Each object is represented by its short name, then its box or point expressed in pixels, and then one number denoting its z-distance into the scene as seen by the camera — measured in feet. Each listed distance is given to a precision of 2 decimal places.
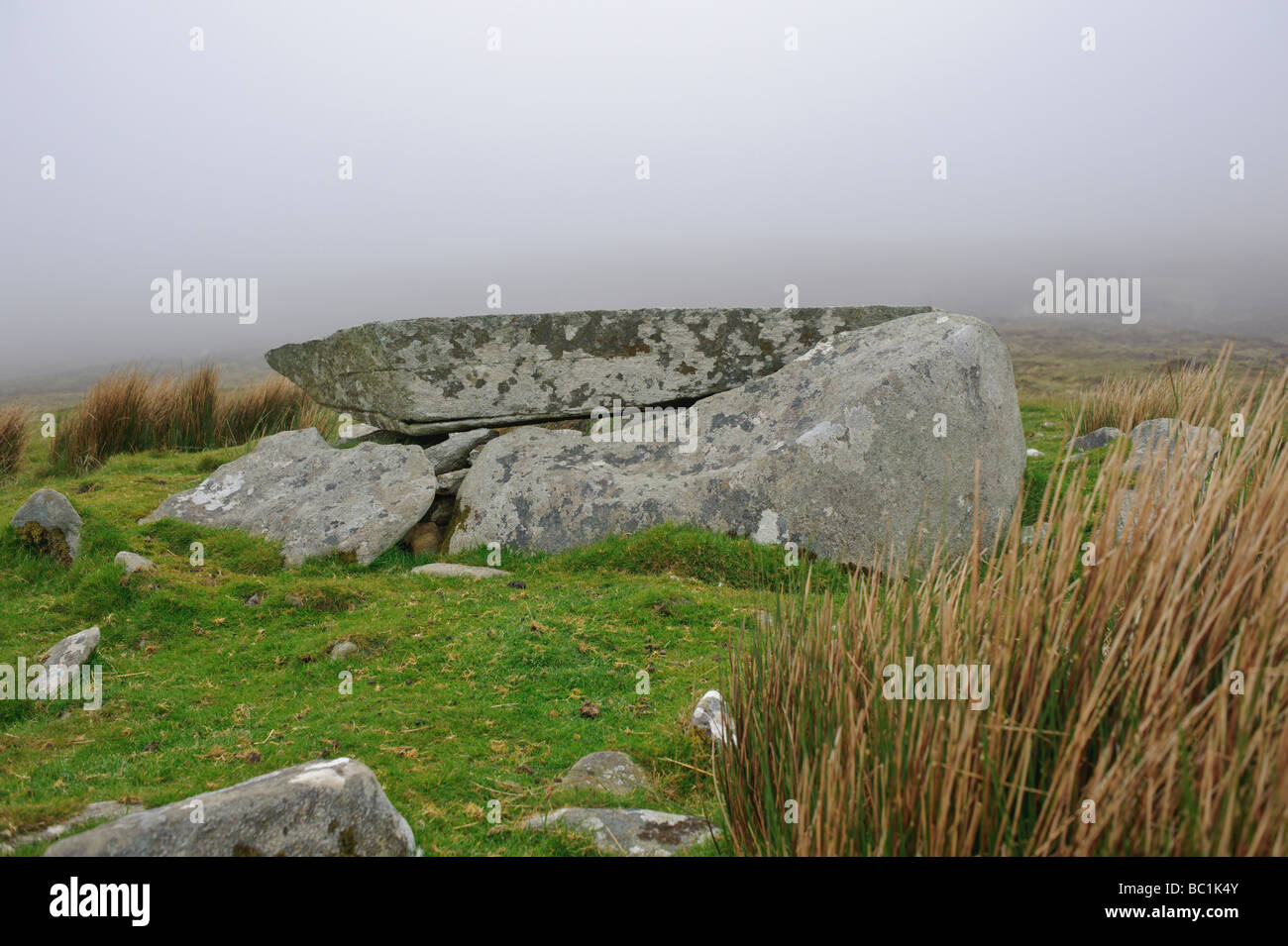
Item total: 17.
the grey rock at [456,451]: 34.22
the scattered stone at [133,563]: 24.53
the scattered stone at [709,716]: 14.71
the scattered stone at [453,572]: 26.32
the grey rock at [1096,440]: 37.85
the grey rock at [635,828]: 11.89
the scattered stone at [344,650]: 20.70
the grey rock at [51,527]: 26.63
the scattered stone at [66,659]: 19.25
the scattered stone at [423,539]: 30.19
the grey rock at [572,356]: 32.53
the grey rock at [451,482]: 32.22
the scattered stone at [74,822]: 12.31
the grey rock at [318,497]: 28.60
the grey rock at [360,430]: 48.04
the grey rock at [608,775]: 14.20
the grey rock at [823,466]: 26.58
